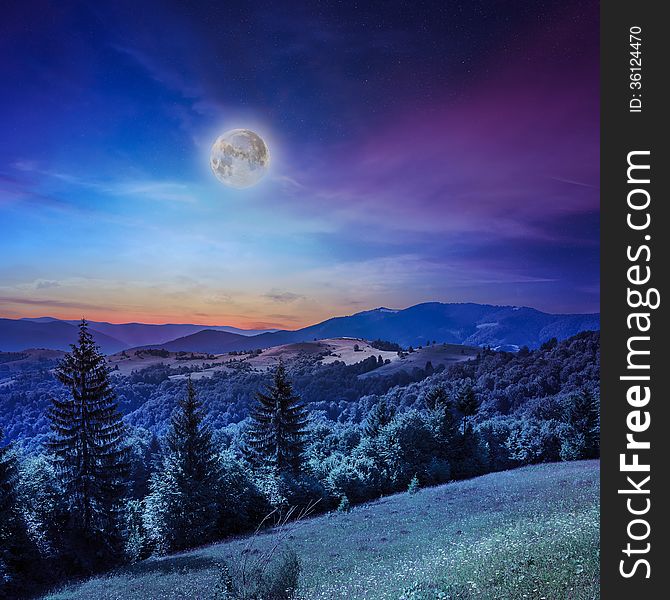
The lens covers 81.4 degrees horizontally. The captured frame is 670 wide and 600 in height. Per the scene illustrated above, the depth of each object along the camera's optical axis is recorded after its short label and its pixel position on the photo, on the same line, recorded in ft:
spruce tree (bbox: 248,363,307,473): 123.65
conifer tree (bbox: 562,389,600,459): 143.95
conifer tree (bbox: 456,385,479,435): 164.48
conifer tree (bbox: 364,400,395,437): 171.53
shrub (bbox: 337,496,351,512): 85.25
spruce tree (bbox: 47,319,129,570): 76.95
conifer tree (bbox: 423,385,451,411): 164.22
